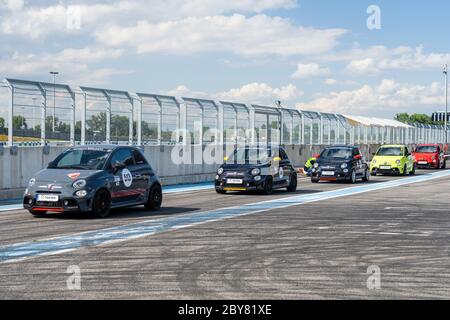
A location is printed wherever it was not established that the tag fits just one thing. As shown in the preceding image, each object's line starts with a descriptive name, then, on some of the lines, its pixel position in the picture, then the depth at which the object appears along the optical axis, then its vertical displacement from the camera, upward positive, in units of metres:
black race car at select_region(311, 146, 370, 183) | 27.55 -0.41
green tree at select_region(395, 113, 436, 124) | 170.88 +8.59
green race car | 33.88 -0.32
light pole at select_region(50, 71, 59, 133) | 20.35 +1.14
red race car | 42.75 -0.13
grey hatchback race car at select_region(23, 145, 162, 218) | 14.05 -0.54
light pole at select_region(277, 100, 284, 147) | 35.81 +1.43
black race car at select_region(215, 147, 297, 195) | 20.91 -0.46
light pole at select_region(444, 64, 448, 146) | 73.74 +6.30
